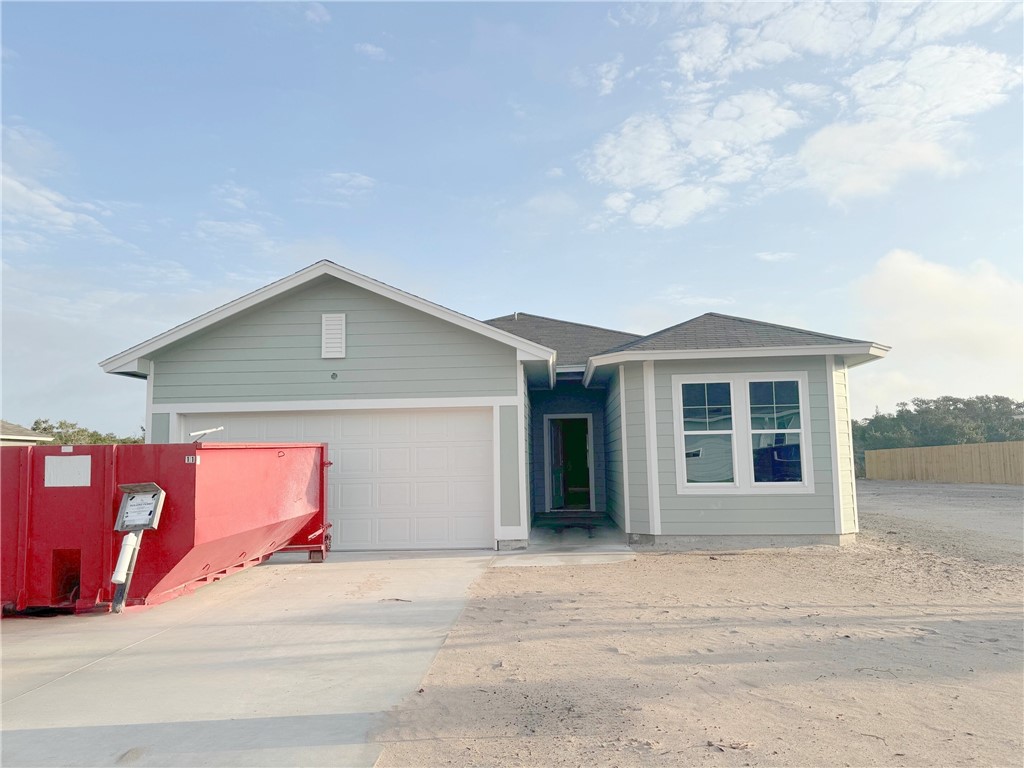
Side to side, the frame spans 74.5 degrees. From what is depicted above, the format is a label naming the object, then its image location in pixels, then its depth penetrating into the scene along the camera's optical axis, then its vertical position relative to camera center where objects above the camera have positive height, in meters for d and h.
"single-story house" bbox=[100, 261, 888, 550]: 10.28 +0.65
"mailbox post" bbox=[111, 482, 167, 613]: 5.84 -0.55
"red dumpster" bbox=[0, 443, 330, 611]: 5.99 -0.54
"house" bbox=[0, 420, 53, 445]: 19.39 +0.74
